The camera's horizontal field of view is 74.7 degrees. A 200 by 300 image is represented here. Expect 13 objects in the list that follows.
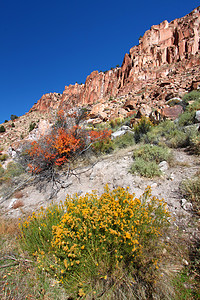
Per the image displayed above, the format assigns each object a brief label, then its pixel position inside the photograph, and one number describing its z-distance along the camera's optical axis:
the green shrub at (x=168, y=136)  4.75
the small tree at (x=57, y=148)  5.43
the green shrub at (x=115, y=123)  10.66
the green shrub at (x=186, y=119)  5.70
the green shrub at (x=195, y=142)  3.91
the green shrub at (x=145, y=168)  3.35
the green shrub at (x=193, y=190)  2.19
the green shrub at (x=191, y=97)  8.69
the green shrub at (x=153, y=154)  3.90
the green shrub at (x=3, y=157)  11.86
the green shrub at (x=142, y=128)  6.60
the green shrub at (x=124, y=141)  6.24
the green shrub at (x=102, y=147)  6.29
